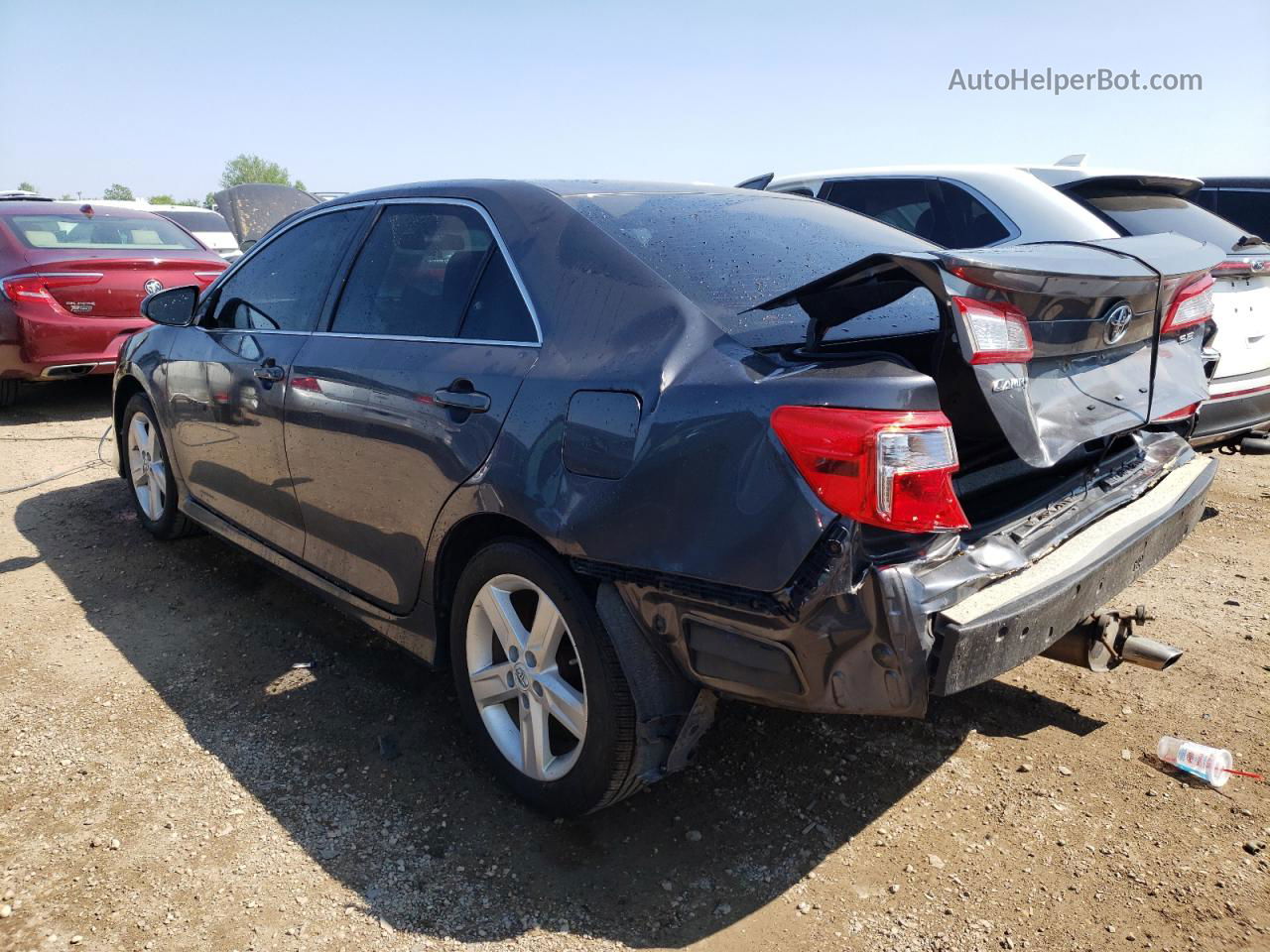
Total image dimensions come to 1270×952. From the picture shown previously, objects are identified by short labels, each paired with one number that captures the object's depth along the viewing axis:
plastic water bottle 2.75
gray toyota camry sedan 2.01
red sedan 7.45
